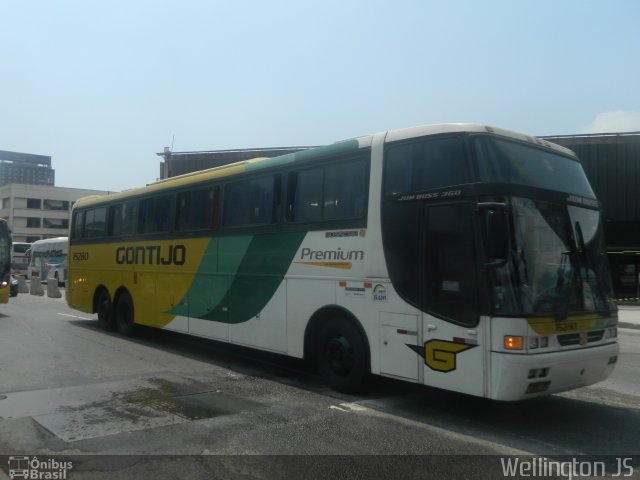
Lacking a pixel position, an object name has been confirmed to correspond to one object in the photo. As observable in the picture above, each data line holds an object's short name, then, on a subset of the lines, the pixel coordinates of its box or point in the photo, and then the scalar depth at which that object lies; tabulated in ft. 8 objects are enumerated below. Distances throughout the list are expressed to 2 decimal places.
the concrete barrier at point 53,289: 85.65
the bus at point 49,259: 119.14
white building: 282.97
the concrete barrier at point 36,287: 92.63
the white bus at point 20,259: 150.82
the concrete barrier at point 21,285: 99.76
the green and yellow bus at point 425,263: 17.99
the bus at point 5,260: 57.93
